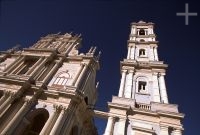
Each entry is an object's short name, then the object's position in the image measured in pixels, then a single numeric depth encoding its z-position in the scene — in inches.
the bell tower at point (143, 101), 607.5
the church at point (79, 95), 636.1
